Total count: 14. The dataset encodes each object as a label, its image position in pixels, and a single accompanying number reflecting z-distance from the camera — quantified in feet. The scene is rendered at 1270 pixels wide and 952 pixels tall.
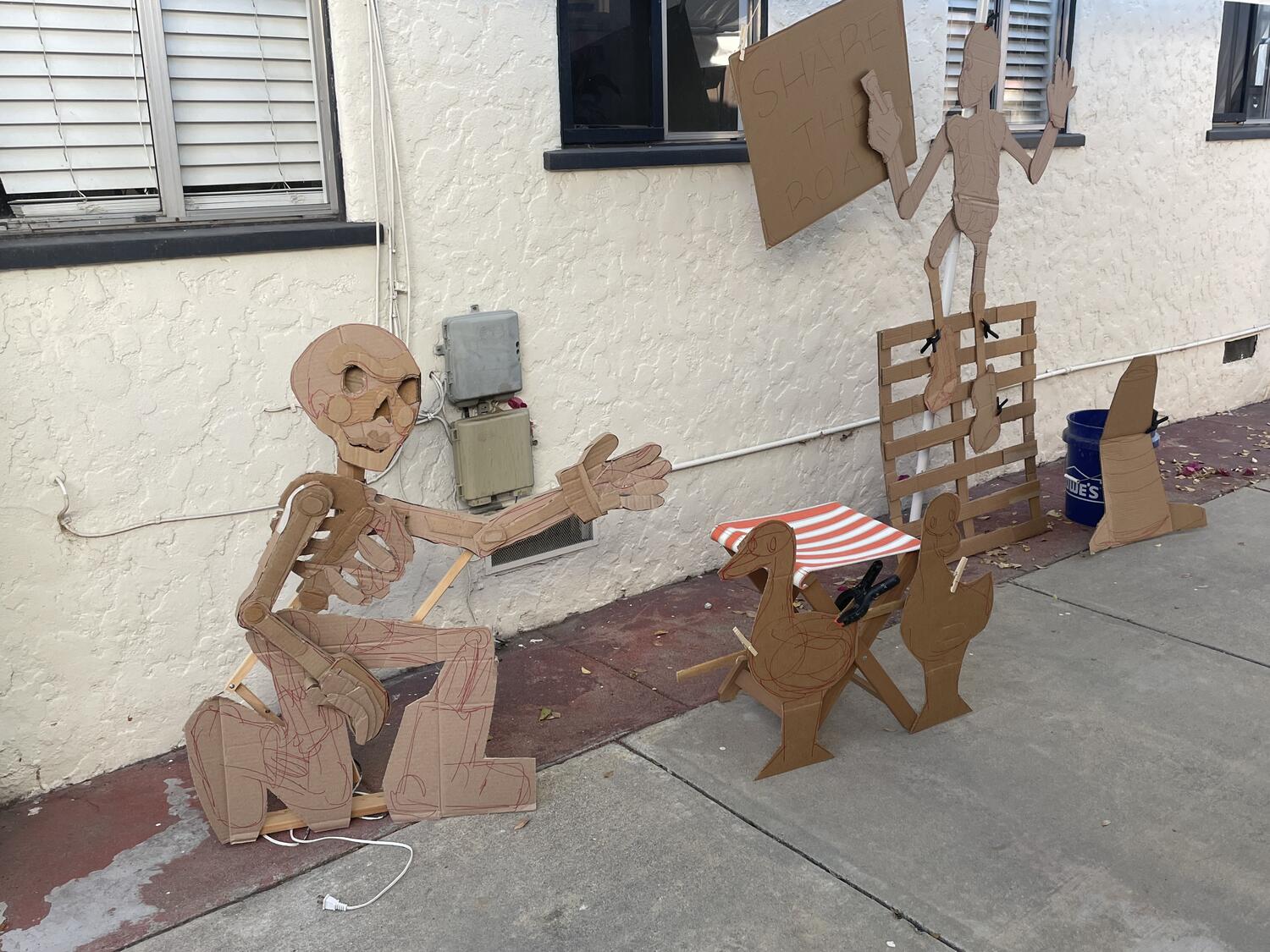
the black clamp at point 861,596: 11.54
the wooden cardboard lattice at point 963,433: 16.34
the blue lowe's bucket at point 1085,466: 18.24
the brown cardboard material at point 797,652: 10.89
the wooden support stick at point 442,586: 11.02
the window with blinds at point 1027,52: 19.75
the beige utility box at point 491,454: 13.57
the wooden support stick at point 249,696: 10.67
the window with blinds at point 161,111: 10.66
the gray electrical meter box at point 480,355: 13.29
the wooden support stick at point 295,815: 10.56
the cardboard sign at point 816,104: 14.34
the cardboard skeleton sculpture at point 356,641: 10.11
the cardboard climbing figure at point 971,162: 15.43
